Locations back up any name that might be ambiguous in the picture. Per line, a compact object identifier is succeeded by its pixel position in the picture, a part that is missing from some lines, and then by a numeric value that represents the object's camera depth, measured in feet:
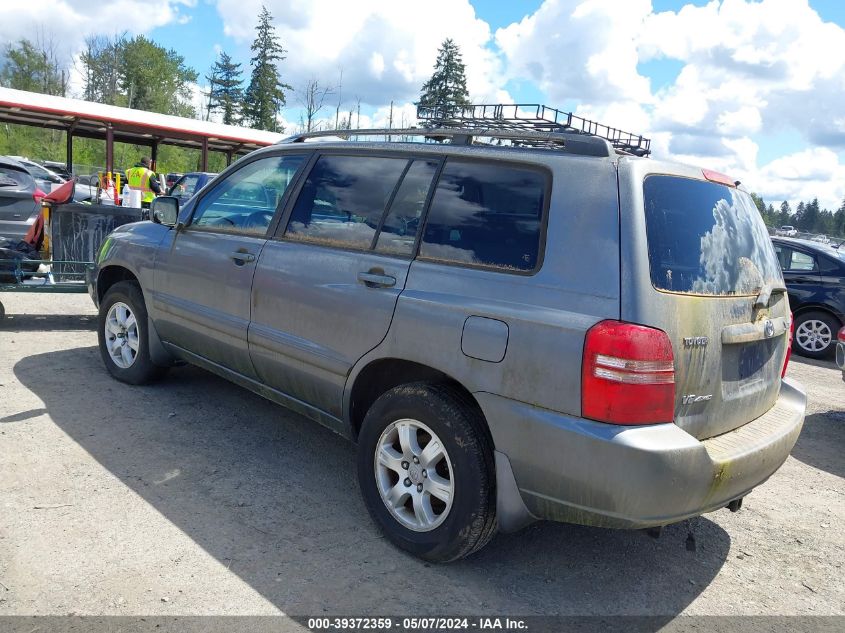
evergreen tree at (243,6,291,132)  228.02
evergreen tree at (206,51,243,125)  255.50
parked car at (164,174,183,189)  84.79
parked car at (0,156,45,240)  35.73
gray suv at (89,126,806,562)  8.31
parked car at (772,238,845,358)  30.81
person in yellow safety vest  47.74
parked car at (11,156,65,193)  69.92
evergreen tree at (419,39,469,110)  201.26
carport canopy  53.98
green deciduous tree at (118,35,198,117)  210.79
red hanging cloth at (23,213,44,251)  25.25
